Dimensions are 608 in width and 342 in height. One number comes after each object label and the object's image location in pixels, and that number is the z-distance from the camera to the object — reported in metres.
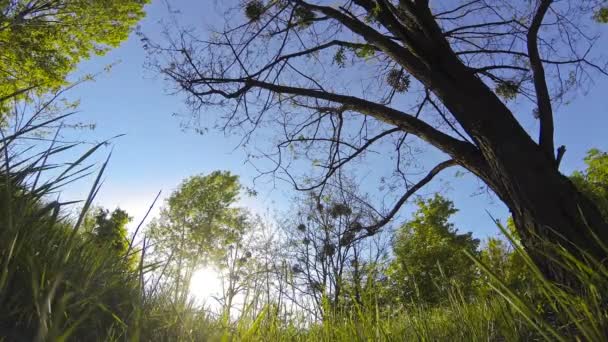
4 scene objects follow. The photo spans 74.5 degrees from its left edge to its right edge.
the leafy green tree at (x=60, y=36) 11.16
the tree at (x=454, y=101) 3.13
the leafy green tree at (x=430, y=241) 14.96
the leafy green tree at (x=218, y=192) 17.81
